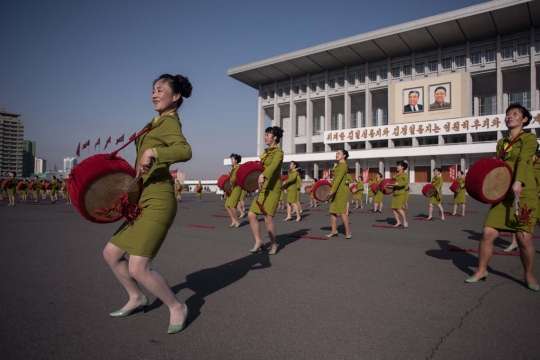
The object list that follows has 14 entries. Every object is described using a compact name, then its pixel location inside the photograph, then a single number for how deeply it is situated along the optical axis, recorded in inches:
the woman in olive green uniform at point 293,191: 514.9
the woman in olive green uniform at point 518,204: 155.9
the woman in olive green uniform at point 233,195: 377.7
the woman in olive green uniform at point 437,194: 514.9
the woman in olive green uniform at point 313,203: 872.7
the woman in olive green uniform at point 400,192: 414.0
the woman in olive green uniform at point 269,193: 235.8
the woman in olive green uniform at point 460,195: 575.0
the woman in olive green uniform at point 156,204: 102.5
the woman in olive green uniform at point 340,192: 312.3
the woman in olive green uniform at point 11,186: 807.1
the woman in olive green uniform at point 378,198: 647.3
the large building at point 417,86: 1534.2
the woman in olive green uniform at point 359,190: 765.9
